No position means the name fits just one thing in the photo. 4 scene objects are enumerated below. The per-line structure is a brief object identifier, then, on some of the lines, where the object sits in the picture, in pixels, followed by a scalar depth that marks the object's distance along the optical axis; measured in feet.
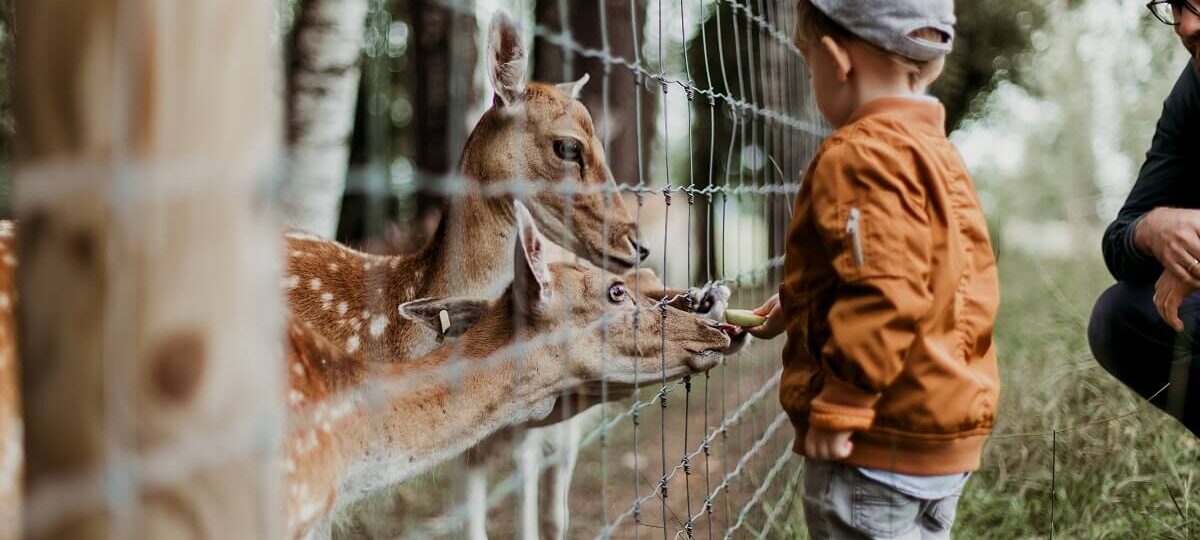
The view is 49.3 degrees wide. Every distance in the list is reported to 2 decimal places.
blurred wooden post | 3.17
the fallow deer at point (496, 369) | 9.45
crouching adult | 11.87
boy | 6.86
